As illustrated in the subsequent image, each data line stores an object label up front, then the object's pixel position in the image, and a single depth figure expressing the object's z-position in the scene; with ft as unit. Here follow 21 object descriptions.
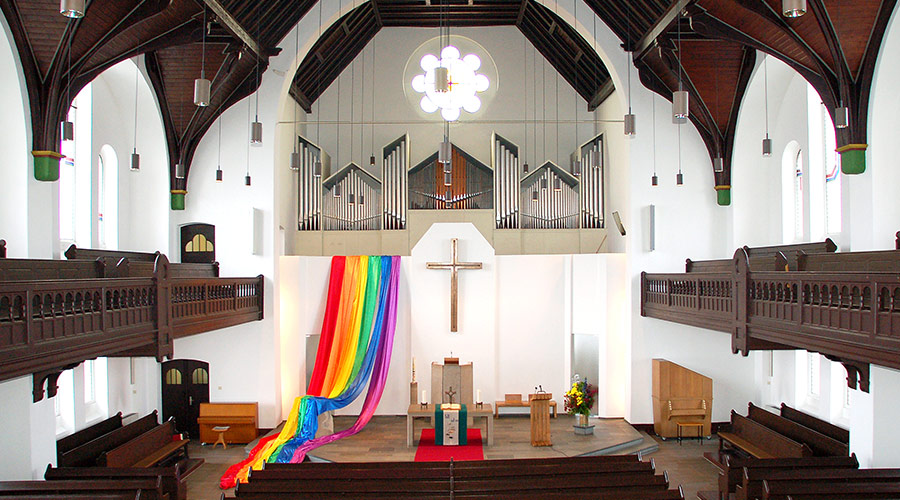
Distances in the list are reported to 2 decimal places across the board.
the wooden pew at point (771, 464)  28.81
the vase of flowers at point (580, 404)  41.98
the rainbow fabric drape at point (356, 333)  44.93
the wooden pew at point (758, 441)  33.66
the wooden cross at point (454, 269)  46.68
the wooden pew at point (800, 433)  32.37
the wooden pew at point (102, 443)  31.42
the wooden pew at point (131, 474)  27.61
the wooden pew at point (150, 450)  33.33
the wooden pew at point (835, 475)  25.58
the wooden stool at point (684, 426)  42.90
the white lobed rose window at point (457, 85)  55.72
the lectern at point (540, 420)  39.75
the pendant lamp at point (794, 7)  18.60
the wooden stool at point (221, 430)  42.09
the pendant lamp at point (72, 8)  16.66
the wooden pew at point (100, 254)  34.17
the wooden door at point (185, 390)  44.93
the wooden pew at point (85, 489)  24.06
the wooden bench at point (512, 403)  47.39
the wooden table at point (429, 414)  40.06
